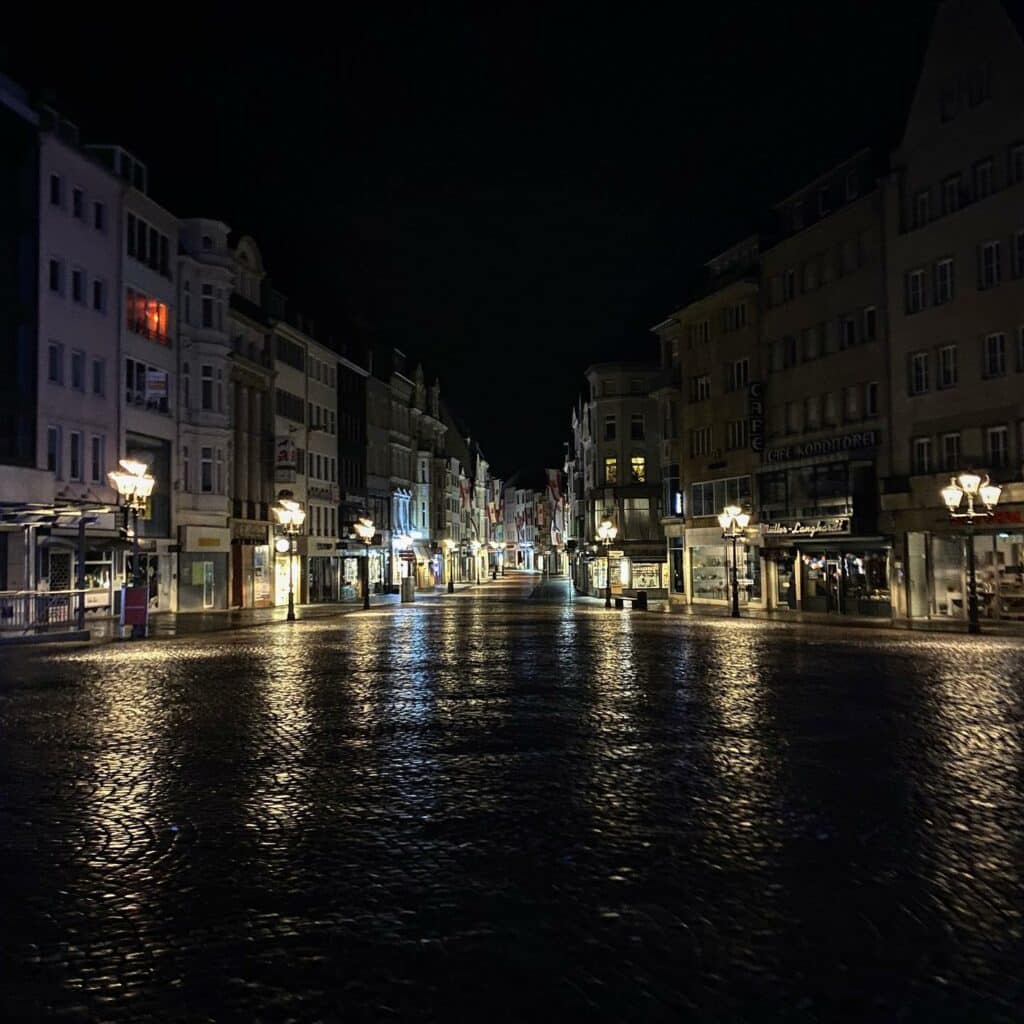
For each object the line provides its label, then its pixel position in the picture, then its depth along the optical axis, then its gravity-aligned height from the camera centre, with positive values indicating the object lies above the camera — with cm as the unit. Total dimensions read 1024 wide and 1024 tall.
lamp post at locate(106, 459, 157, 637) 3322 +297
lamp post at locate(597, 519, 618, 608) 5922 +264
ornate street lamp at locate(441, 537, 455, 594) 11336 +334
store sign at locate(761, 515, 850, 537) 4531 +216
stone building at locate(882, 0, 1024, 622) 3753 +964
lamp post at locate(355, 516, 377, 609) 5811 +282
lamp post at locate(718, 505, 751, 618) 4462 +234
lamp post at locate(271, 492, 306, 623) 4625 +292
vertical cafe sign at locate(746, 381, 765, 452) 5266 +801
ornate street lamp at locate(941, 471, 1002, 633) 3186 +222
